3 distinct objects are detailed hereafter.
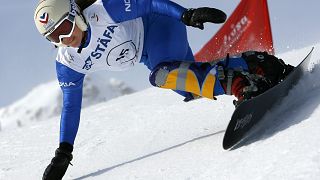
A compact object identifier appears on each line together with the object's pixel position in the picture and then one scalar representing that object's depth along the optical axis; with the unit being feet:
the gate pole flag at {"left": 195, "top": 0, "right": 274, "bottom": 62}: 57.06
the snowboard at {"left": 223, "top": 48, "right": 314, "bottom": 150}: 22.65
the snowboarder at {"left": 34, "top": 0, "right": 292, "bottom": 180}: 25.44
